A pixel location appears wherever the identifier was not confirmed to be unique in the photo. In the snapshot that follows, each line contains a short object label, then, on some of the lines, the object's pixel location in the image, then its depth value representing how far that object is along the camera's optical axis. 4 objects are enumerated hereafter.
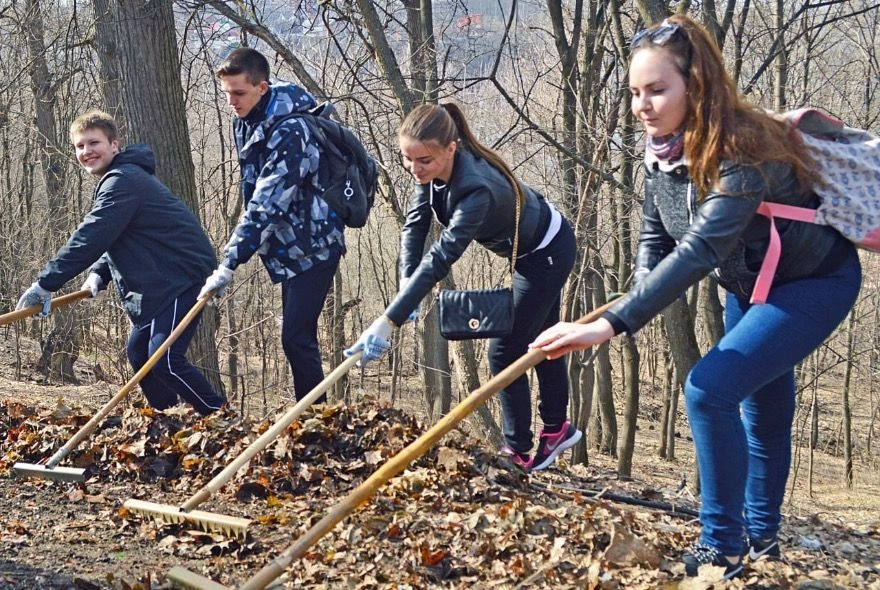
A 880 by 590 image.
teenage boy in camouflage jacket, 5.04
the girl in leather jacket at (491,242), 4.03
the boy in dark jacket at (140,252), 5.22
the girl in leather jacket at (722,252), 2.82
